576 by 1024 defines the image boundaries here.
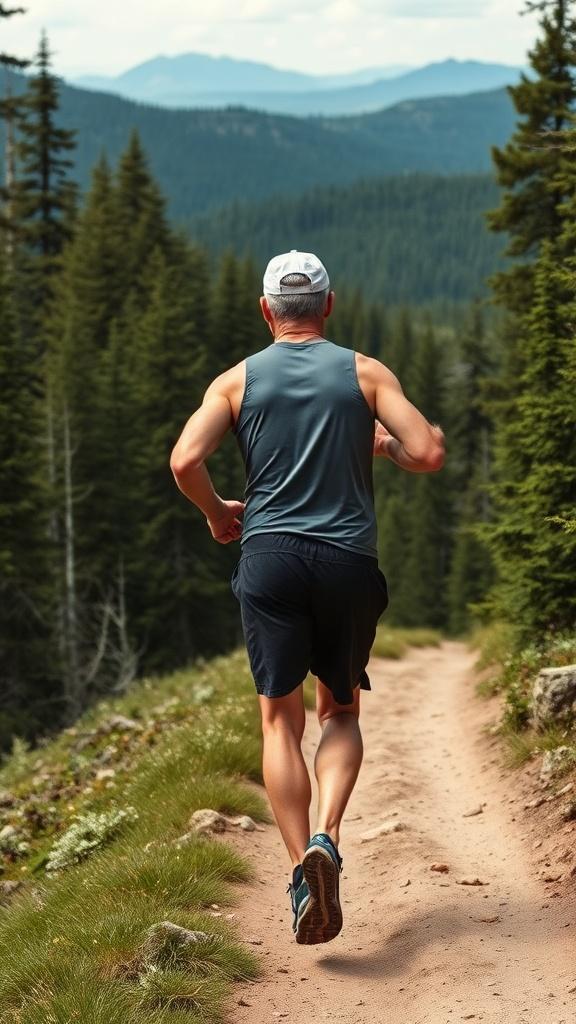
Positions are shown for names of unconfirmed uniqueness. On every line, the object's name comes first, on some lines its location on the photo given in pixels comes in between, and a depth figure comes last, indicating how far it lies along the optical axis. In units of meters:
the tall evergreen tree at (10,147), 35.88
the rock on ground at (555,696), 8.65
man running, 5.34
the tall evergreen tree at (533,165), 21.75
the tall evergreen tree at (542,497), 12.23
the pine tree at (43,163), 52.28
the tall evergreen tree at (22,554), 31.41
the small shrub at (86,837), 8.06
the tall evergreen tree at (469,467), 71.81
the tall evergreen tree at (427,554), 80.19
